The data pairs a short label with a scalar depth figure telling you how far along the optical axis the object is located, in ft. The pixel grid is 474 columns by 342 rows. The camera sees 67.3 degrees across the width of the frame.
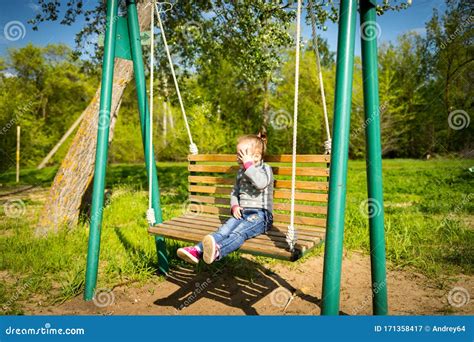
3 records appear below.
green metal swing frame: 5.87
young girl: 7.32
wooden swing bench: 7.12
